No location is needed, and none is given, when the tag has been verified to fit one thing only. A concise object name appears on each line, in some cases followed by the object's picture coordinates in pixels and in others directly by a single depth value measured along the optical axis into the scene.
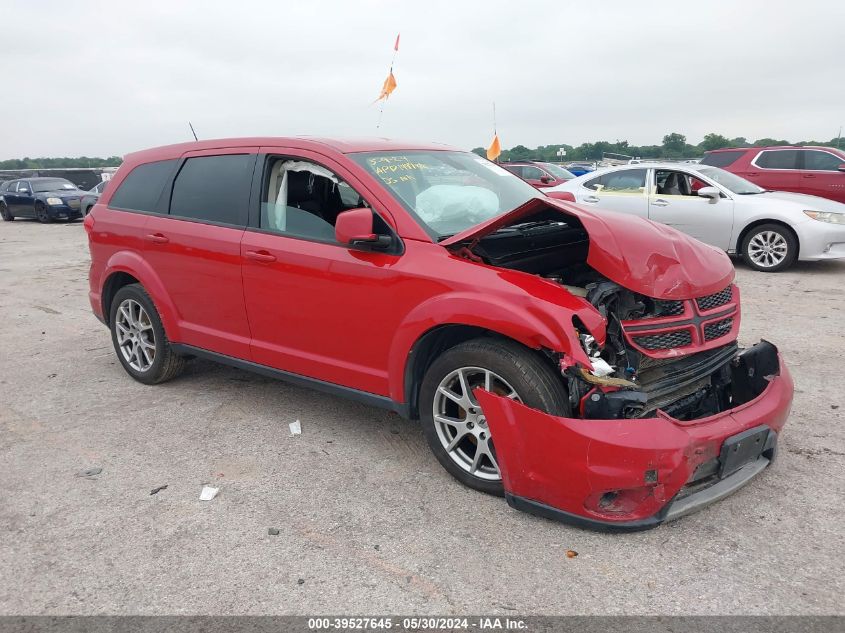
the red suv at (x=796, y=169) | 11.92
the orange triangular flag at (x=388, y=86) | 7.36
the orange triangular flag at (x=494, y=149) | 15.03
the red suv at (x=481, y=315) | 2.74
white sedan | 8.60
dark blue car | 20.78
